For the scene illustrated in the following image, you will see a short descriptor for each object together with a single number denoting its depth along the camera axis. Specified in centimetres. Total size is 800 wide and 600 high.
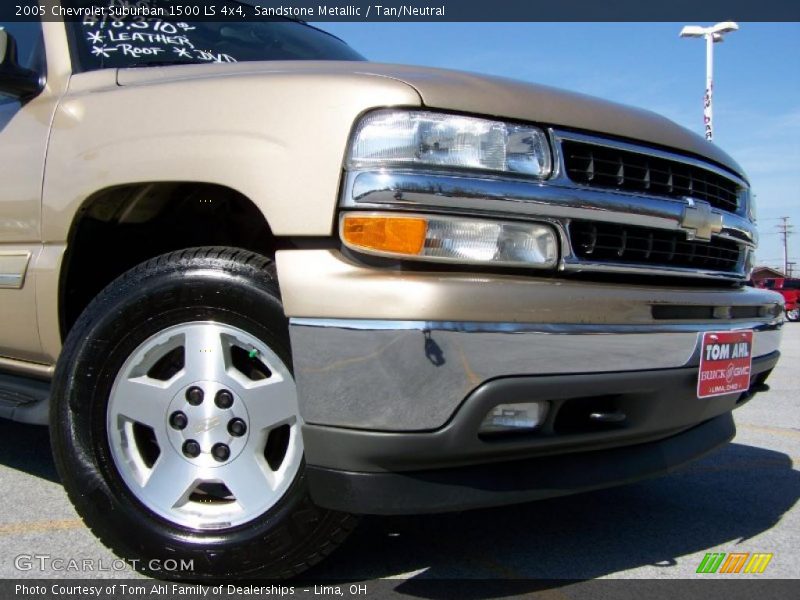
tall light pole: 1639
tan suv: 204
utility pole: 7750
